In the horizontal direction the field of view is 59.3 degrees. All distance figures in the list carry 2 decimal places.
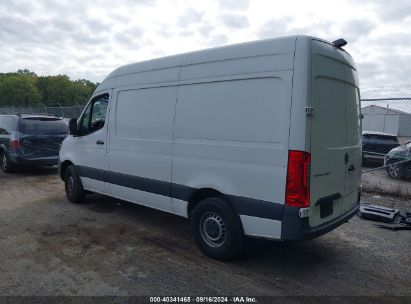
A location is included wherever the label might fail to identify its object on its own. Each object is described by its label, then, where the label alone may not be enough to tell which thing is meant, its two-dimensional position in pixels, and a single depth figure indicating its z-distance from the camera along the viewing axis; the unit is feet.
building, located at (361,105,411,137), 56.20
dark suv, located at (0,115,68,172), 33.12
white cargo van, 12.20
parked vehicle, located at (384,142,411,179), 34.30
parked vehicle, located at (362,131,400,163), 44.83
